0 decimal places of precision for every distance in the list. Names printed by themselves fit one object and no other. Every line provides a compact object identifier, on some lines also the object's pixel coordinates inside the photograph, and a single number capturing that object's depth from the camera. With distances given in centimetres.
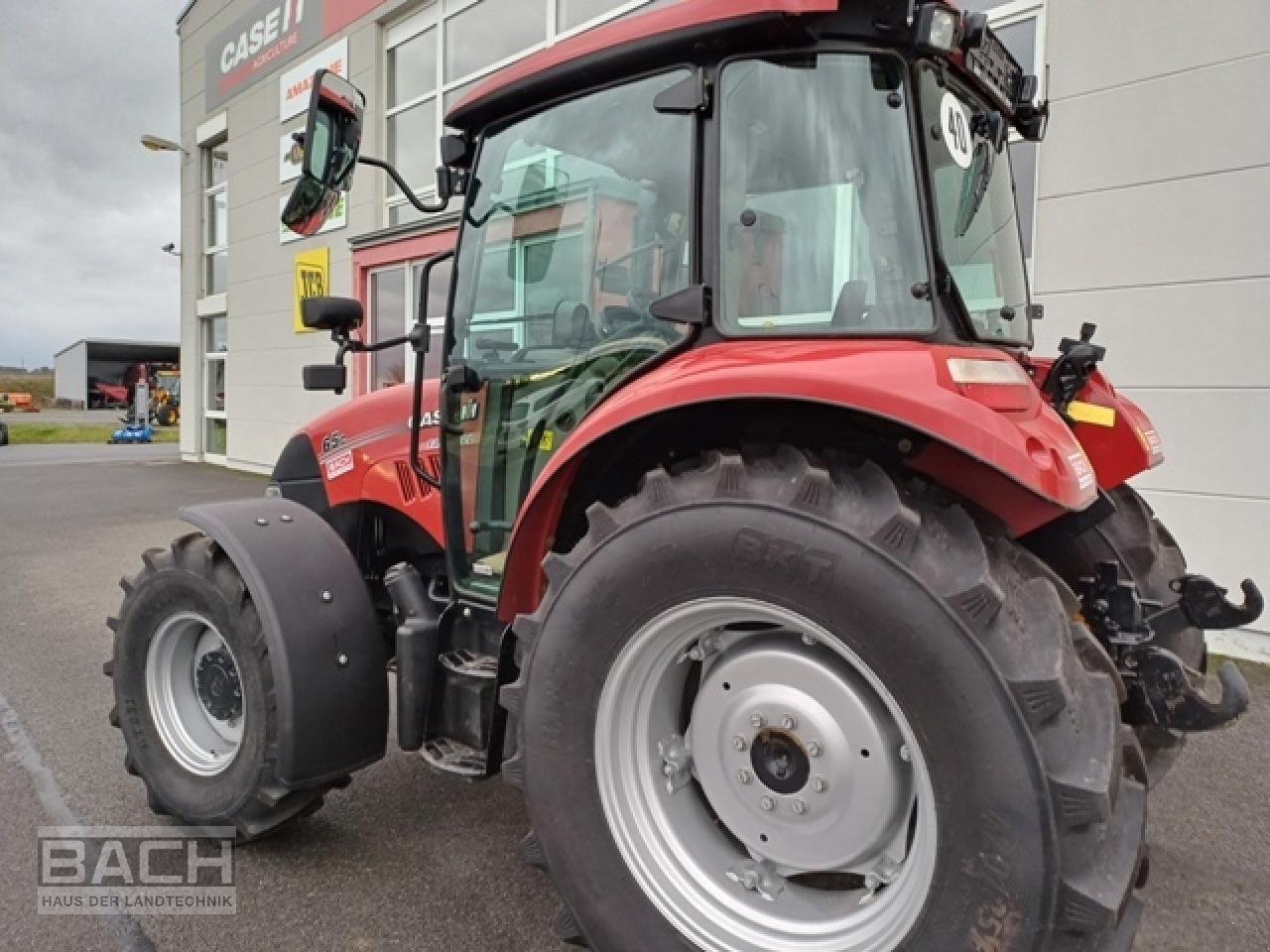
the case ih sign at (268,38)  1257
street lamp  1694
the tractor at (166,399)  3550
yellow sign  1234
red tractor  153
